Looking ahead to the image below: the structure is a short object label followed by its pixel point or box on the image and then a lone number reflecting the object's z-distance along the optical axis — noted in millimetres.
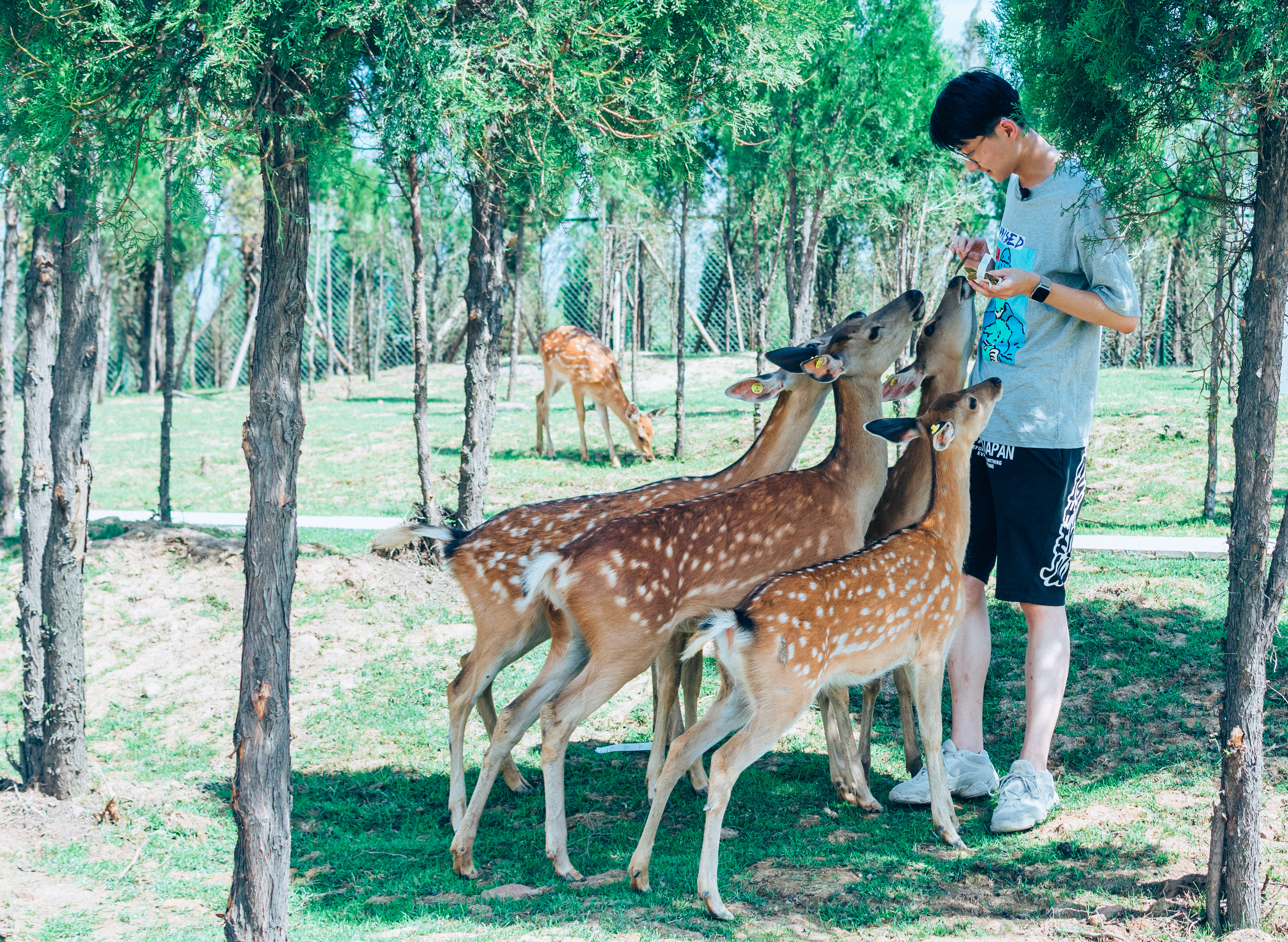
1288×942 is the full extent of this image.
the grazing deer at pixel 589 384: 12688
